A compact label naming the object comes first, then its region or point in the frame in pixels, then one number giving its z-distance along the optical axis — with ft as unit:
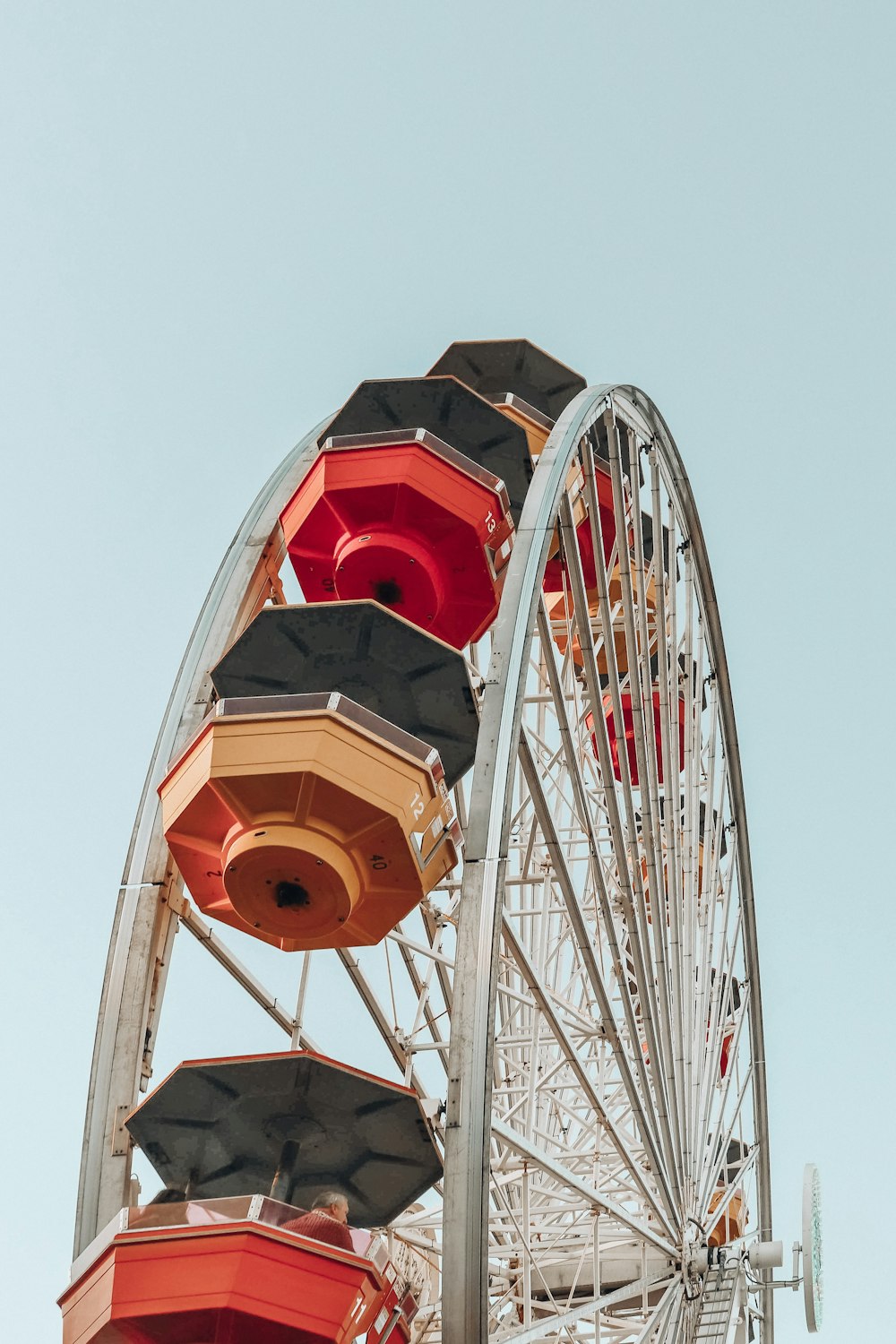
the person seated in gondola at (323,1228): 33.01
